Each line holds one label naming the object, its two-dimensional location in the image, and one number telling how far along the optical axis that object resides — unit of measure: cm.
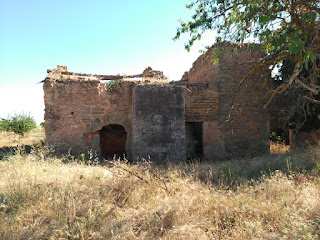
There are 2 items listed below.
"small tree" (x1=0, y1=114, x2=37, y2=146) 1408
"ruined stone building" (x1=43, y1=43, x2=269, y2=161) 692
